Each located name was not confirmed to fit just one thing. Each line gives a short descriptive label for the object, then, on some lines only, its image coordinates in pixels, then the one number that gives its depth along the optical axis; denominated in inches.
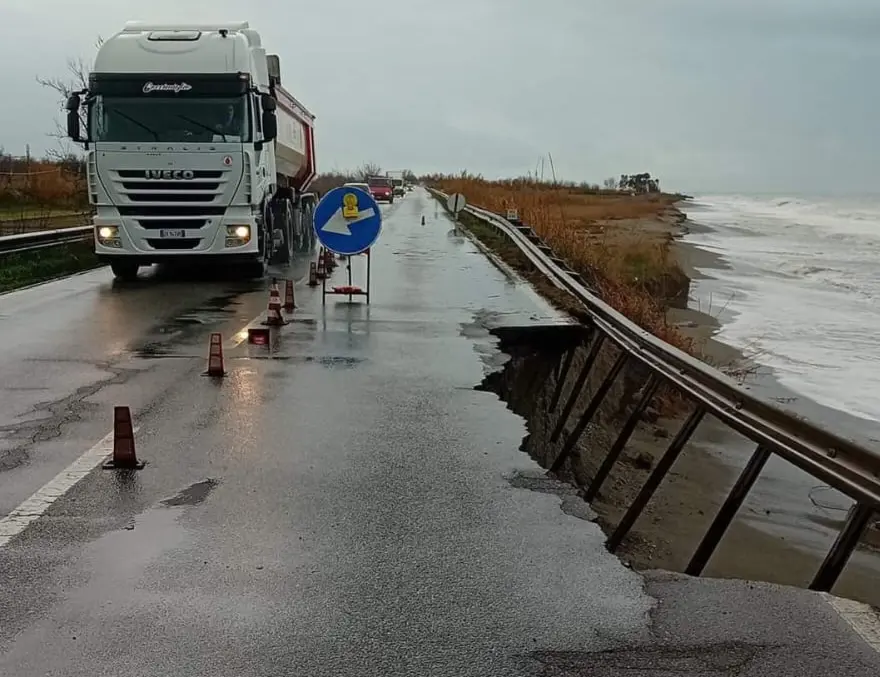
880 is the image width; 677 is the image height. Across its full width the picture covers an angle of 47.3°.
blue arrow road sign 545.6
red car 2704.0
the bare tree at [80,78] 1525.8
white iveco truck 619.2
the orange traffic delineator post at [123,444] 238.5
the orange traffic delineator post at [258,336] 421.1
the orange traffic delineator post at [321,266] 682.0
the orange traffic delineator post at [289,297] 532.1
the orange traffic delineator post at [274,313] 471.0
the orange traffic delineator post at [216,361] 349.7
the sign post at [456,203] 1545.3
